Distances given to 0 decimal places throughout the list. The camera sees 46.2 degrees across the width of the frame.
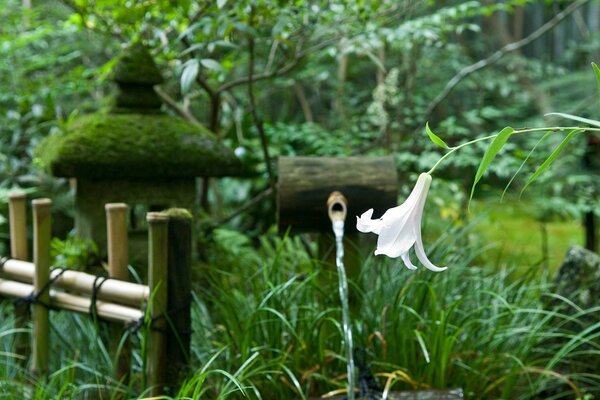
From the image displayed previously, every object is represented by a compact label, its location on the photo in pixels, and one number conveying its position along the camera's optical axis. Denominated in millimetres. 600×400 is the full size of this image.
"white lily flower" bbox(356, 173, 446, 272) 1000
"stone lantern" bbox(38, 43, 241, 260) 2957
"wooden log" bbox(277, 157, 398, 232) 2574
